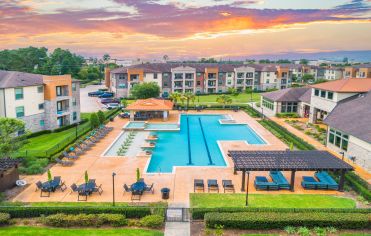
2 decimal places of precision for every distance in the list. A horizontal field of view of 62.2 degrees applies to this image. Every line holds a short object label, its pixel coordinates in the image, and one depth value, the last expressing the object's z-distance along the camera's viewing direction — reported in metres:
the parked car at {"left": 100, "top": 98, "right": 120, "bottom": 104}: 64.86
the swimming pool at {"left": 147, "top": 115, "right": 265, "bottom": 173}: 27.88
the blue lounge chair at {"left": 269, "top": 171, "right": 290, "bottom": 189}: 21.45
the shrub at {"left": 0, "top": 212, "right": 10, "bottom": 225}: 16.14
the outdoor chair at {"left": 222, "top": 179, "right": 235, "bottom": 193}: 21.05
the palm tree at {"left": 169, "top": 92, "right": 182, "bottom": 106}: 58.16
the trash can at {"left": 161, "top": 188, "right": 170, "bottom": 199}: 19.50
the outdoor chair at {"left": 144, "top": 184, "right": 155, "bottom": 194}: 20.47
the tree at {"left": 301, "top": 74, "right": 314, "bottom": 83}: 111.09
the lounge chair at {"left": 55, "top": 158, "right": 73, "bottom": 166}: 26.24
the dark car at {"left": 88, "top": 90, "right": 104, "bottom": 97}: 77.25
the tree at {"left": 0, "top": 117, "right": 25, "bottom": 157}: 23.19
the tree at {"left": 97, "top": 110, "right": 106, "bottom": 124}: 41.76
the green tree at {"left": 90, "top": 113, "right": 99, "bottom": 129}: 39.37
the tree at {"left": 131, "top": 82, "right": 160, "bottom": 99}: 58.97
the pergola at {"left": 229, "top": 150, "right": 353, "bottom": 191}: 20.67
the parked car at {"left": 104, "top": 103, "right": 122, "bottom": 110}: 58.58
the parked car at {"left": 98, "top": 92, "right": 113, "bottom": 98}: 74.75
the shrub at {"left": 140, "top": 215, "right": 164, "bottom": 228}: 16.00
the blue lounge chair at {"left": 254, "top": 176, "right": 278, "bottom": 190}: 21.22
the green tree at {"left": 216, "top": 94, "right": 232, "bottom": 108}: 58.44
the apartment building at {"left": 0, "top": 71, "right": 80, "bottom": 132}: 34.91
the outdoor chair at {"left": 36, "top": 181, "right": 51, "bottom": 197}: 20.25
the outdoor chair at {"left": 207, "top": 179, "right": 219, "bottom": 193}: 21.08
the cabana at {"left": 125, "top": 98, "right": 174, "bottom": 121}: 46.28
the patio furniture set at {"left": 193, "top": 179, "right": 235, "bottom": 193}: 21.02
